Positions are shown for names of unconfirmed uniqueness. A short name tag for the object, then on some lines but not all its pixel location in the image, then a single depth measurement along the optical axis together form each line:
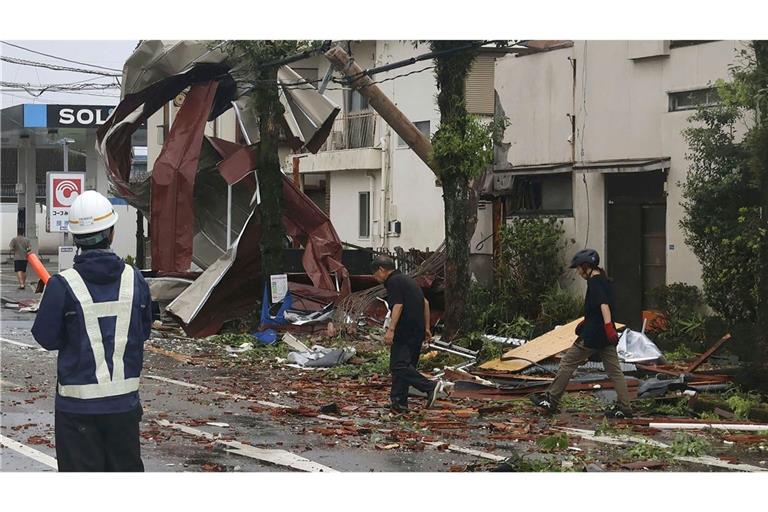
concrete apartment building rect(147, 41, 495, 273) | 30.33
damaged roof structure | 21.61
